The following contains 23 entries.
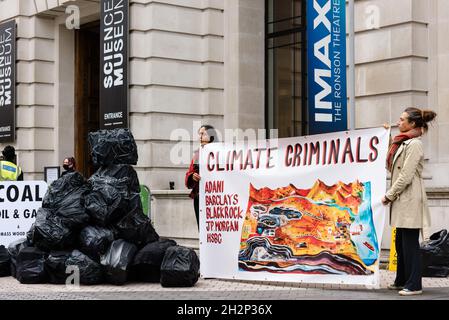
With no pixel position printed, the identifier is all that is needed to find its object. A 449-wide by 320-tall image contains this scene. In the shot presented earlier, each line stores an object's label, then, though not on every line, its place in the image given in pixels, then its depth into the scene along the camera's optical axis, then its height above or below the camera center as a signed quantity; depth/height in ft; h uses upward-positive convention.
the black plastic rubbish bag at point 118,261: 31.96 -3.71
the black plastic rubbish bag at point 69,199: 33.14 -1.31
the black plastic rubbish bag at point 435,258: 33.47 -3.81
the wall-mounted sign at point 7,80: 72.59 +7.99
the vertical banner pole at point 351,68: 37.25 +4.68
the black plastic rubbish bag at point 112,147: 34.42 +0.90
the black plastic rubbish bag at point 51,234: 32.78 -2.68
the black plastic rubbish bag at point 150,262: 32.55 -3.80
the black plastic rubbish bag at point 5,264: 36.29 -4.33
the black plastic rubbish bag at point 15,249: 34.72 -3.55
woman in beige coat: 27.55 -1.07
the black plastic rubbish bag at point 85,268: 32.12 -3.99
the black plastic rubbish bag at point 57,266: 32.71 -3.98
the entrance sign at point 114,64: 57.98 +7.61
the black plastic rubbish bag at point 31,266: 33.12 -4.05
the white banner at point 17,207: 39.58 -1.91
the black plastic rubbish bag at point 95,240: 32.40 -2.93
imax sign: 39.42 +5.39
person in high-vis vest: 46.06 -0.21
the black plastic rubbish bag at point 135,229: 33.24 -2.52
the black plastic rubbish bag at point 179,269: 31.22 -3.92
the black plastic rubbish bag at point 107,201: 33.01 -1.36
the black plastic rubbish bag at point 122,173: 34.27 -0.22
